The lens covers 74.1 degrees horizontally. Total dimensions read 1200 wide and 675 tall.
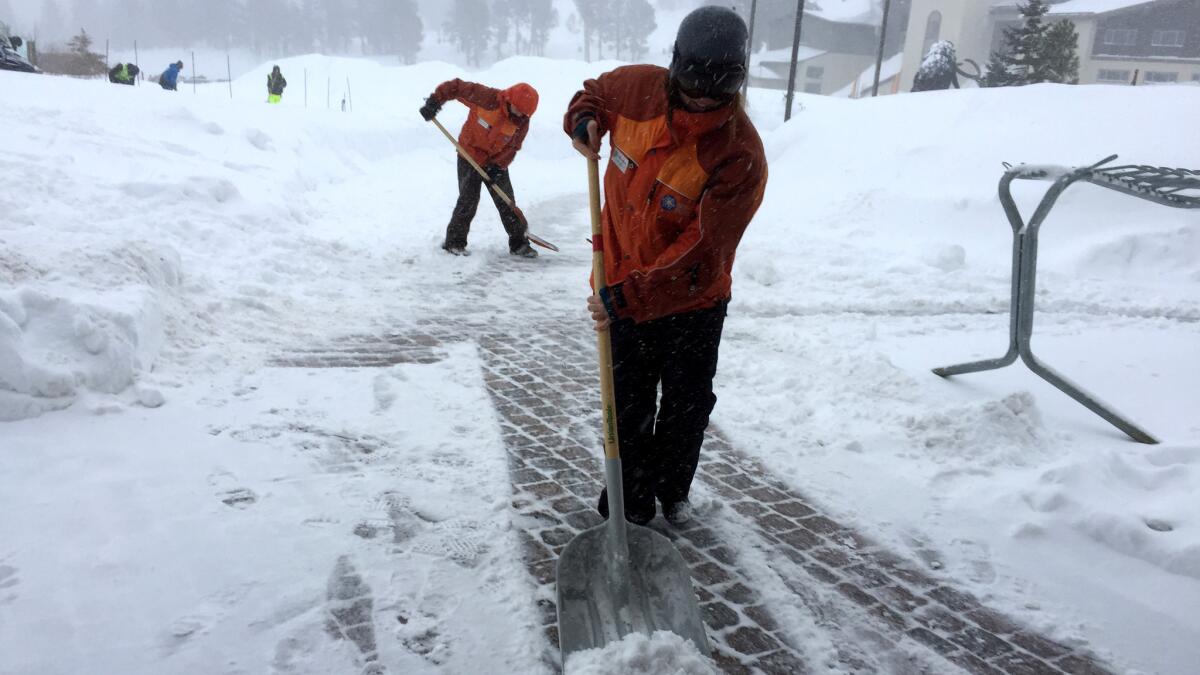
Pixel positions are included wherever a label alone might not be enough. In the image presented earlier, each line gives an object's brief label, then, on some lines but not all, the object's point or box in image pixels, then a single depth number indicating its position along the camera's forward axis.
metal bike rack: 4.07
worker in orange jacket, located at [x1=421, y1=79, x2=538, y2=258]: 7.77
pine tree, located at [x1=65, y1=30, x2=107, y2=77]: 37.59
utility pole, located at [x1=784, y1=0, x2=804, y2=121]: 15.99
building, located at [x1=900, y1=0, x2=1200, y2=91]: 36.94
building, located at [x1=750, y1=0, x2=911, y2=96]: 52.59
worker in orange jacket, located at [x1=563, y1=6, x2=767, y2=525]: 2.54
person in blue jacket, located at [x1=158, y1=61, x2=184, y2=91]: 22.62
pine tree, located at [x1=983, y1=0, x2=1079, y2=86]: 24.19
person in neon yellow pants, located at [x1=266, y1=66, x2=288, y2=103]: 24.94
